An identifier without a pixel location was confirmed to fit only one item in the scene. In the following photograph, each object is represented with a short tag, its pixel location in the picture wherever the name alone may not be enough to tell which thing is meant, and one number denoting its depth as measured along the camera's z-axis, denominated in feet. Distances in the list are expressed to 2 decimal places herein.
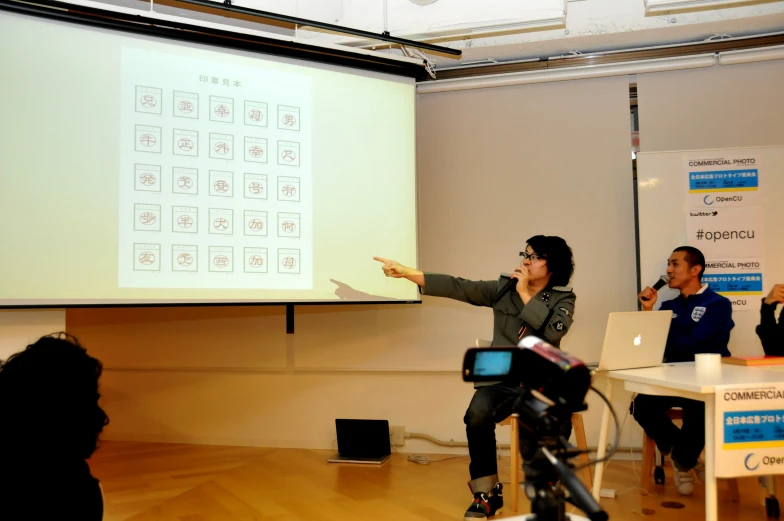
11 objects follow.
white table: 6.66
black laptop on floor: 12.82
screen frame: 8.89
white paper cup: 7.57
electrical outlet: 13.08
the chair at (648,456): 10.30
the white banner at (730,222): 11.67
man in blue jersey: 9.75
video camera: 3.10
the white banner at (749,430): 6.63
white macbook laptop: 8.00
